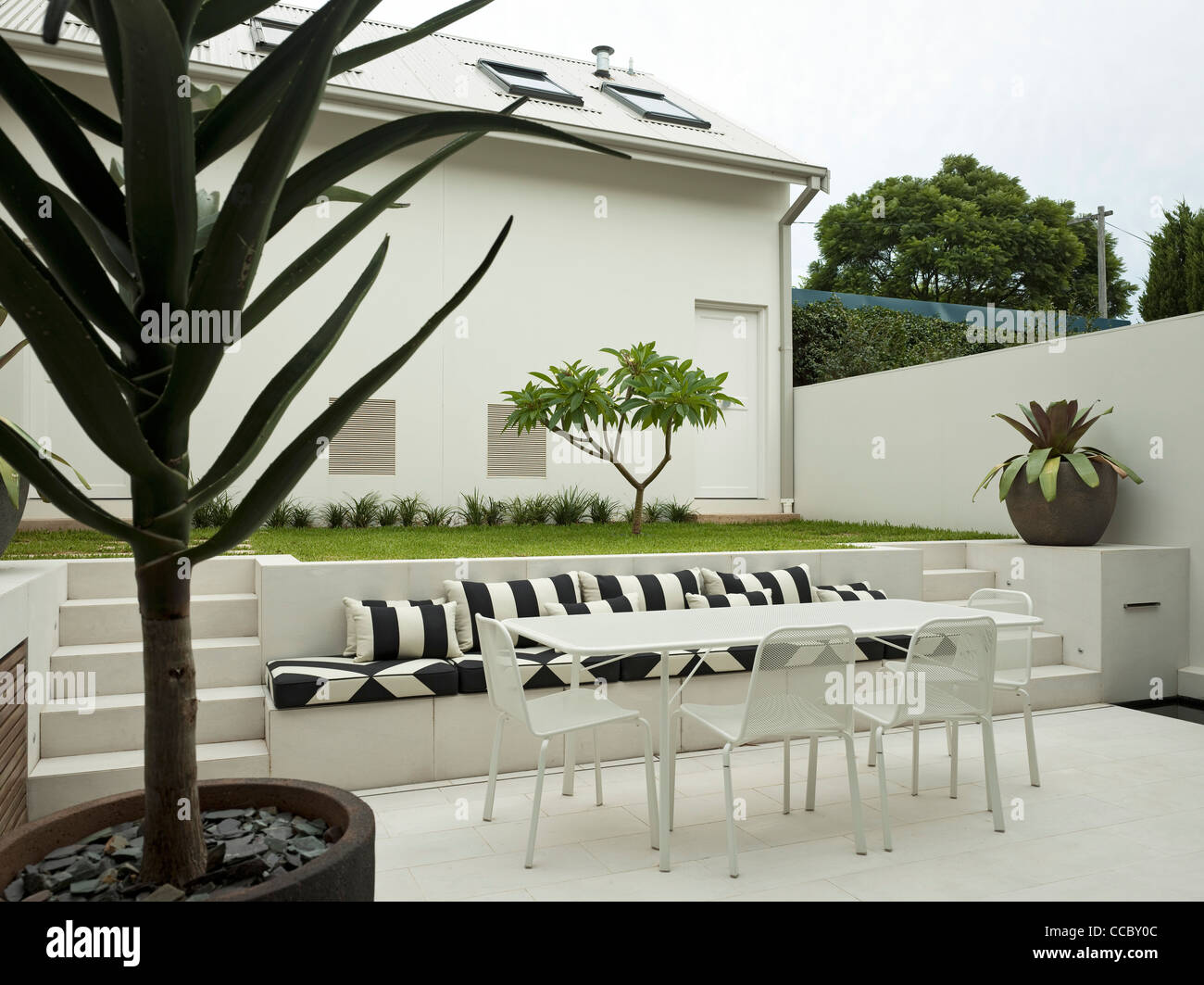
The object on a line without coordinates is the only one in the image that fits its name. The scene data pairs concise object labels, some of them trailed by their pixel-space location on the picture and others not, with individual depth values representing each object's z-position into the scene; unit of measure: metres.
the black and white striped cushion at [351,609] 4.35
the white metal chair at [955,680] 3.38
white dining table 3.15
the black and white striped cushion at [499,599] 4.57
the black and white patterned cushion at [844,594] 5.28
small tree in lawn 5.71
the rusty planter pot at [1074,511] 5.89
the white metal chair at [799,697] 3.01
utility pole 19.34
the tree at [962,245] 22.50
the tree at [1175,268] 12.55
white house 7.62
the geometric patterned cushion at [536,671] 4.13
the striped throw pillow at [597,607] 4.74
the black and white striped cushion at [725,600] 4.96
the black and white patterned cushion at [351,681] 3.80
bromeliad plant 5.88
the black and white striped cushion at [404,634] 4.26
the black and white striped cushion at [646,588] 4.98
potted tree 0.90
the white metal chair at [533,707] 3.21
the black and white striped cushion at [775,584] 5.18
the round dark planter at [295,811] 1.09
